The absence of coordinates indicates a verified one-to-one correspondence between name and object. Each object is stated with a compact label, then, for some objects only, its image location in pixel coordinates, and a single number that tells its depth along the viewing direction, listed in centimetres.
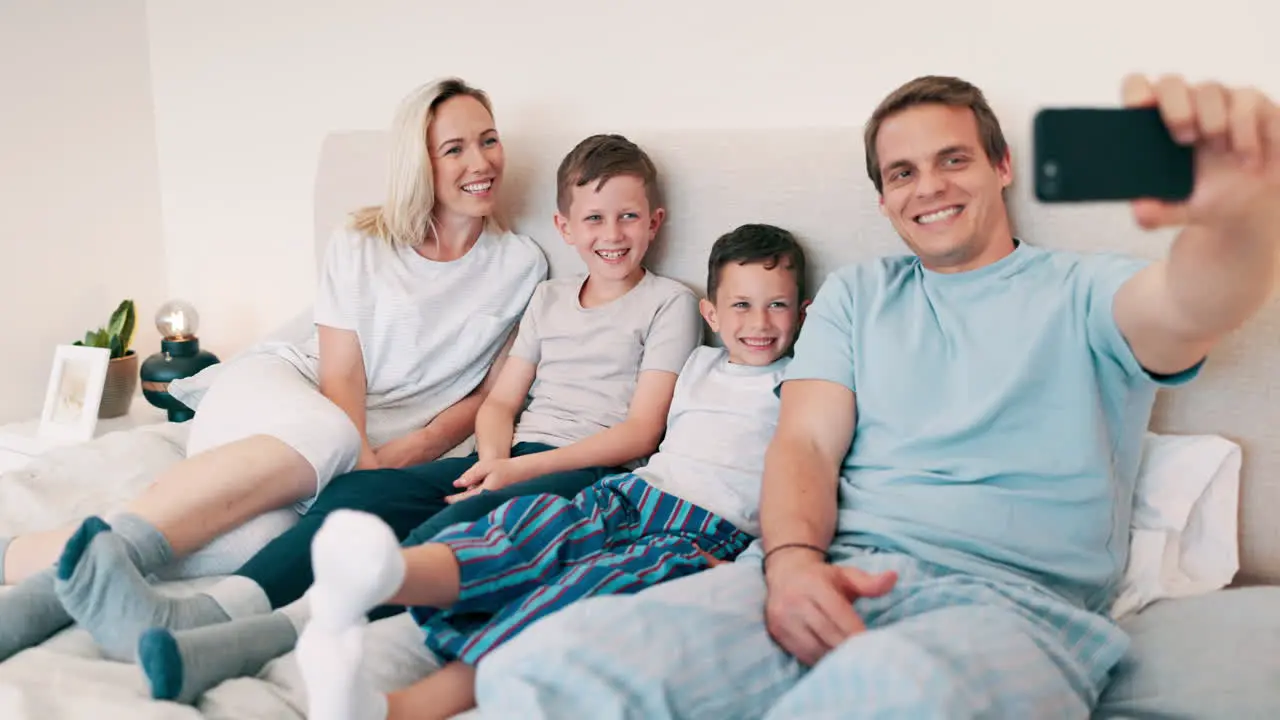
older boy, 151
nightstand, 229
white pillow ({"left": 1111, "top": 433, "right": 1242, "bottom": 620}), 133
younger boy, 95
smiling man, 94
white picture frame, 231
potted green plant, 250
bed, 110
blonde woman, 186
